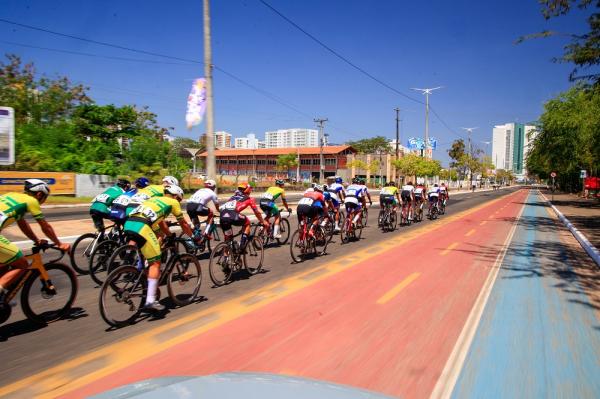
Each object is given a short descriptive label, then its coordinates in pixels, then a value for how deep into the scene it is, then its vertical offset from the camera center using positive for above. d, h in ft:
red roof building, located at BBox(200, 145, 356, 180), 263.70 +11.75
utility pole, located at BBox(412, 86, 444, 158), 143.48 +22.10
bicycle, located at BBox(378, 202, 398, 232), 50.08 -5.04
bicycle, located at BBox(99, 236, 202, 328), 16.58 -5.13
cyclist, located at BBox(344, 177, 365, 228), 41.15 -2.38
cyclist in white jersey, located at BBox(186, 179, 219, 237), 29.01 -2.03
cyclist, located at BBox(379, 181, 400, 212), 48.67 -1.95
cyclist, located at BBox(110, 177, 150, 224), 25.10 -2.07
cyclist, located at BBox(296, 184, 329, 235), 31.32 -2.28
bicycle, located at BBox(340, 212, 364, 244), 41.50 -5.32
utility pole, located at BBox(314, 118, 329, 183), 211.45 +29.75
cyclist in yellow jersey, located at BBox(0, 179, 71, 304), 15.44 -1.86
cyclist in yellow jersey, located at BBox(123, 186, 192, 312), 17.43 -2.74
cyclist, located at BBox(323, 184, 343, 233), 42.29 -2.45
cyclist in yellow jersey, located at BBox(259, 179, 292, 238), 34.91 -2.12
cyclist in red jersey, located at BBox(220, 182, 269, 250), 24.70 -2.28
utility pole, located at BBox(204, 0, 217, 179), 48.01 +9.06
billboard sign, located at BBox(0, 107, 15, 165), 41.52 +3.81
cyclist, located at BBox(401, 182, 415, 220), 56.08 -2.27
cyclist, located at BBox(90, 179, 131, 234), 26.07 -2.09
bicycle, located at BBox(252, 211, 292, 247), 37.46 -5.74
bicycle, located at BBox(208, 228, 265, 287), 23.76 -5.15
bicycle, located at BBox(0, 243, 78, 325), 16.08 -5.05
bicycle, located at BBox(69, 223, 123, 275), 25.44 -4.39
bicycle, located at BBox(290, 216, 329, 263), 31.42 -5.00
